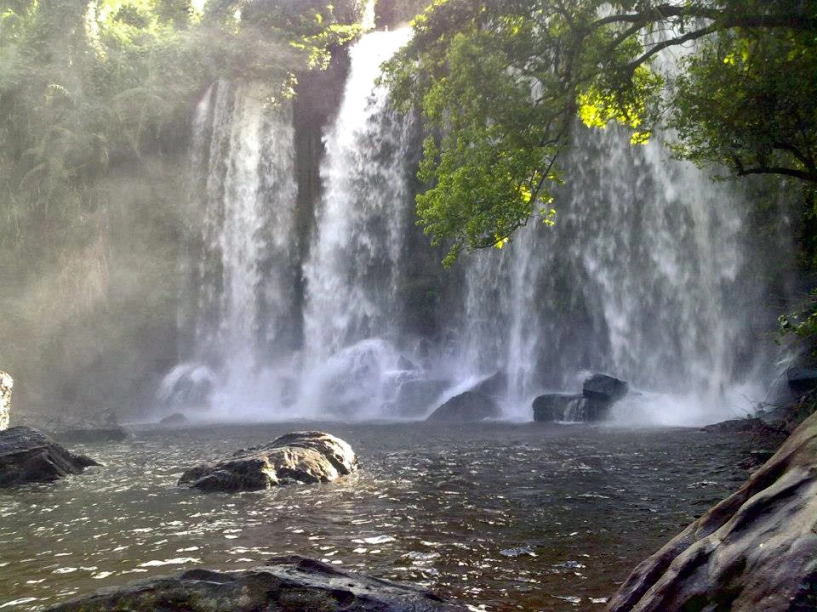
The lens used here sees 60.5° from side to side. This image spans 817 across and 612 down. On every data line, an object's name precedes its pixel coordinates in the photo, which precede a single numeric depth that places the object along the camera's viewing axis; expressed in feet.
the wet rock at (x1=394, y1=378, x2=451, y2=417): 95.09
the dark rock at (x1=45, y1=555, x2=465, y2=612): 14.32
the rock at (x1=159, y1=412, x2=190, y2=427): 92.43
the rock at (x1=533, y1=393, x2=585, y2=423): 77.92
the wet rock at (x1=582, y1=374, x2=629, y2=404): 77.05
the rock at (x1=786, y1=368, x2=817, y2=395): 55.01
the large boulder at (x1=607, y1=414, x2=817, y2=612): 9.61
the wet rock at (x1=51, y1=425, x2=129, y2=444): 68.54
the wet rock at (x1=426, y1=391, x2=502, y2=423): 83.38
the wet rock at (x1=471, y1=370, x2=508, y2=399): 95.55
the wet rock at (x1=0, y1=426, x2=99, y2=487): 40.27
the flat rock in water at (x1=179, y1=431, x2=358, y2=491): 35.40
